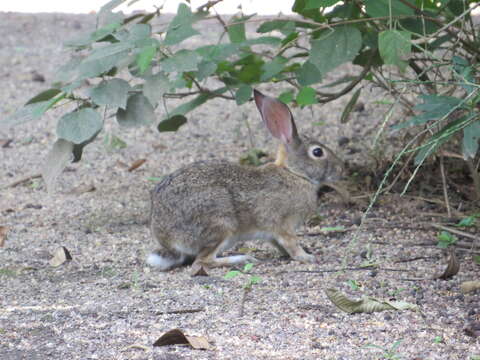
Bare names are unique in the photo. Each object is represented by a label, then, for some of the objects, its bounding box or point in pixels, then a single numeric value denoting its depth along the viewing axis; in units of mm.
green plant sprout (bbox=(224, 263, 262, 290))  8946
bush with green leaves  8281
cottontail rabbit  10242
